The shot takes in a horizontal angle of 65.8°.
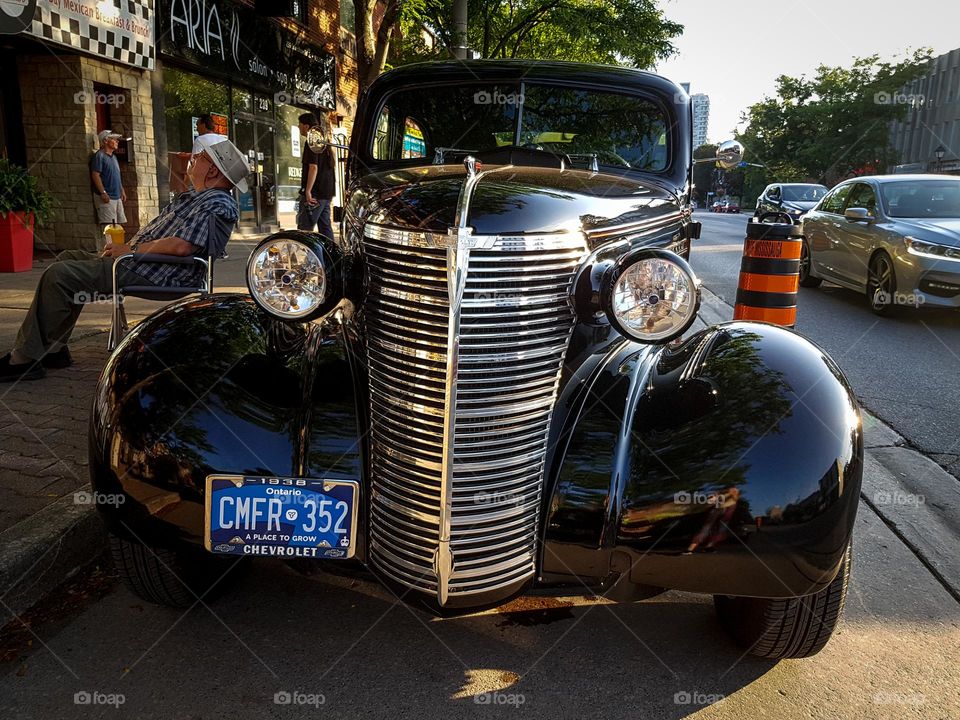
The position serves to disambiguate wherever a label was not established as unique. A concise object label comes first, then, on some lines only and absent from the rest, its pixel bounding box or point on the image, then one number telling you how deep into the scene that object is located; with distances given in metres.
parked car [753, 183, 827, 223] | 19.31
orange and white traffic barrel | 5.45
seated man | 4.49
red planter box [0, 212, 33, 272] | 8.35
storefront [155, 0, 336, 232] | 12.38
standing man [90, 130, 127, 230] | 10.15
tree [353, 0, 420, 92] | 12.30
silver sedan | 7.88
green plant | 8.20
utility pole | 11.91
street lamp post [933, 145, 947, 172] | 49.69
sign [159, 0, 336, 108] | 12.09
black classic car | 1.99
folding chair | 4.43
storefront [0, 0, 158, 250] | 9.86
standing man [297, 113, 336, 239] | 9.67
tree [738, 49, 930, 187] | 47.59
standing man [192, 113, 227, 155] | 8.56
